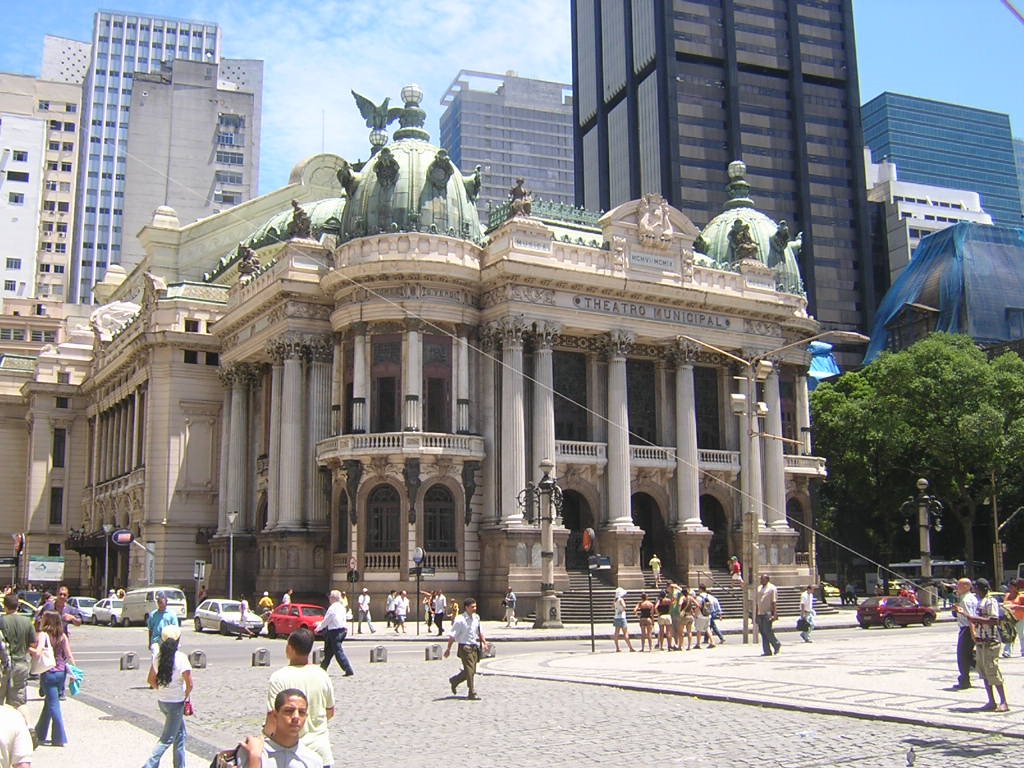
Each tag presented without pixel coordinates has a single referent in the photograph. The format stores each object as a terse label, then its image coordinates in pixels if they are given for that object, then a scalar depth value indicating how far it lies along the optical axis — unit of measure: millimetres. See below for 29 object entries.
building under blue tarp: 97312
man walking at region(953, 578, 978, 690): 18500
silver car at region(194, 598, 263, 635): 42875
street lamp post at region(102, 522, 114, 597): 64406
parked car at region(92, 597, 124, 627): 51188
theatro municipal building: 48594
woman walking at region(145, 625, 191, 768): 11945
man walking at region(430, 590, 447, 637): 41125
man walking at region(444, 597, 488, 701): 19797
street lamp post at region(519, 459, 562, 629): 42219
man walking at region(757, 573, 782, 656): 27891
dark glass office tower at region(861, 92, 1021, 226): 191250
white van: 48438
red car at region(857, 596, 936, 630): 44875
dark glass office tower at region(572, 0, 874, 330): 123312
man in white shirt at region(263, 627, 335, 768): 9047
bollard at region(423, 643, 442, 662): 29031
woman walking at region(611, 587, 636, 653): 32156
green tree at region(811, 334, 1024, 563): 62125
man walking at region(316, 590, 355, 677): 23984
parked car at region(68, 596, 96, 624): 54125
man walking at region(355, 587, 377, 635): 42391
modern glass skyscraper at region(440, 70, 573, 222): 190375
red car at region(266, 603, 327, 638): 40031
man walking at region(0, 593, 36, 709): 15117
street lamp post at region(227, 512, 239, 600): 51469
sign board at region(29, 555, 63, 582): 67700
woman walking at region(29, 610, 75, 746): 14836
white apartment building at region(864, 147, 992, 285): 137875
